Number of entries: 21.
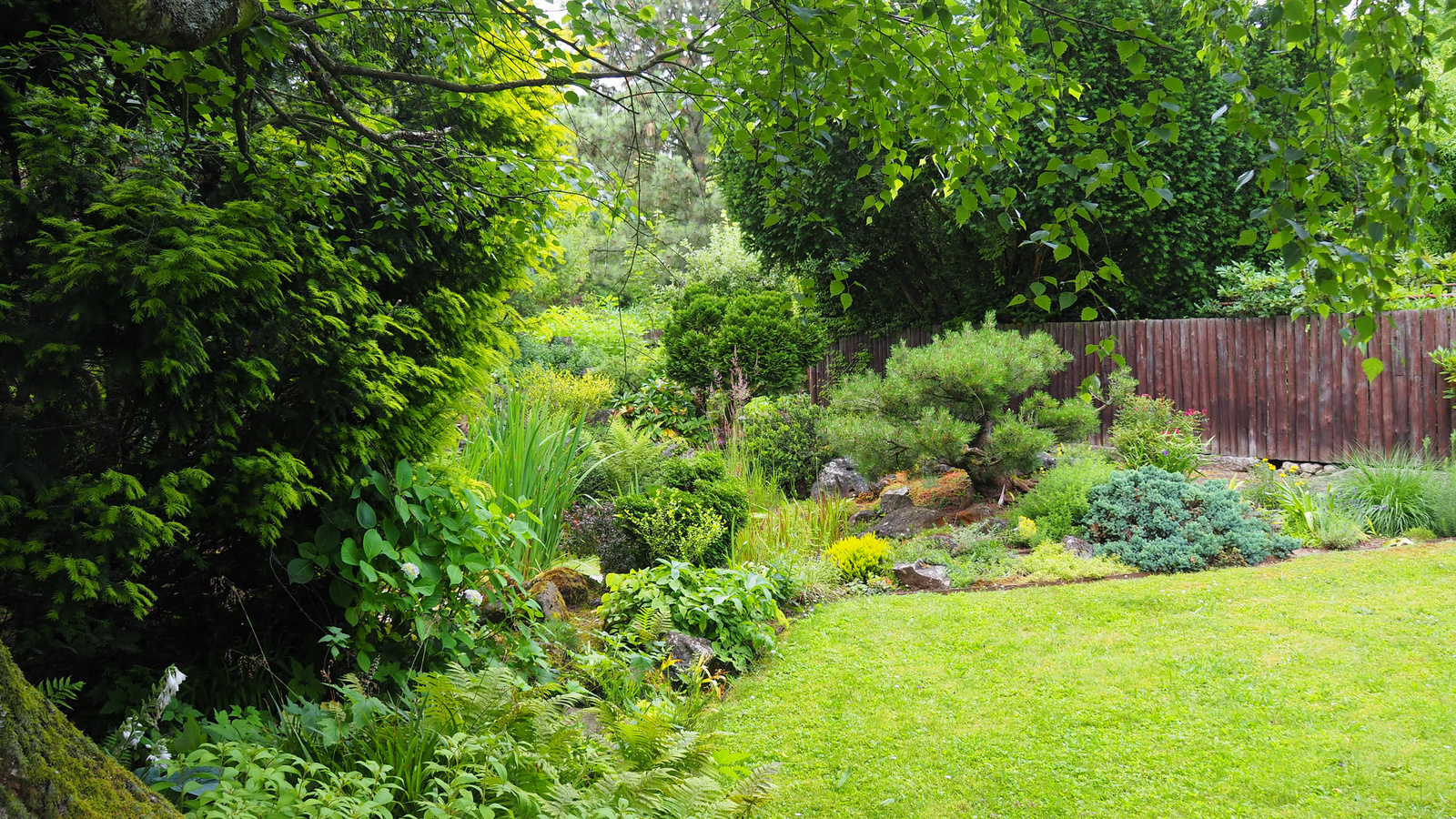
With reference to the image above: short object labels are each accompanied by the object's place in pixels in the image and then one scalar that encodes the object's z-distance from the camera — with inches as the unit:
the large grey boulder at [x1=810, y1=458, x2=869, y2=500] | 348.2
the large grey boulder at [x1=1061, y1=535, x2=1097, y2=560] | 251.6
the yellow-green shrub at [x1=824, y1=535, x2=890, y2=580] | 253.1
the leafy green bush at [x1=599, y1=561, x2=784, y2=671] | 185.0
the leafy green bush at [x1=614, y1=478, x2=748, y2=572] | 226.5
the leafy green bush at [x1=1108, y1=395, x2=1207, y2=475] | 311.1
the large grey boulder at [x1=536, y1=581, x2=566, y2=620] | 179.2
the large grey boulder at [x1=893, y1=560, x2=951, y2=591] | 243.6
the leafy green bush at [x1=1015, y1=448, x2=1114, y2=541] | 265.9
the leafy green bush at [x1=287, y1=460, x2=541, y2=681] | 115.5
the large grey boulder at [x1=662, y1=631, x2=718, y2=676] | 173.2
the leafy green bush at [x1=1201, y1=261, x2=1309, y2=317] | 370.9
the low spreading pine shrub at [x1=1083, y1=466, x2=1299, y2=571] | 243.4
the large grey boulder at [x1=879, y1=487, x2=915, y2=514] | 305.1
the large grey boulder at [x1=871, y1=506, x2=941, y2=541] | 294.0
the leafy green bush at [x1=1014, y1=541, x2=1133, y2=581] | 237.9
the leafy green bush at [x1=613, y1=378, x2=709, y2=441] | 451.2
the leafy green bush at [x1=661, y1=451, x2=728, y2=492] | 258.7
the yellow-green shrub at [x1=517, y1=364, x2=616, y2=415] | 391.2
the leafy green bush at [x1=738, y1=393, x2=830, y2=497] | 365.4
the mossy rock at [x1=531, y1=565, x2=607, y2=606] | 212.4
